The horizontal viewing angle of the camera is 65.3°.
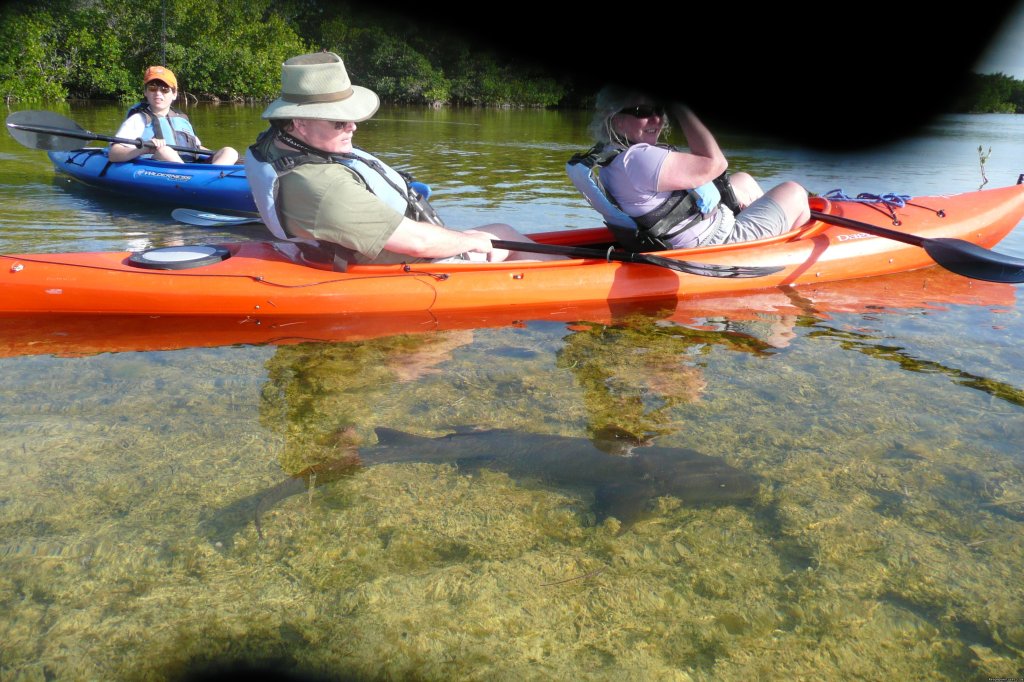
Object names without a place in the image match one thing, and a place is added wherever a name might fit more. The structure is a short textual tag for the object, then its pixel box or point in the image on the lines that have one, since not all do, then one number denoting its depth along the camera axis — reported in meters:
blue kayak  7.47
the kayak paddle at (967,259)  4.85
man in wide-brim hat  3.86
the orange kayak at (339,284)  4.41
